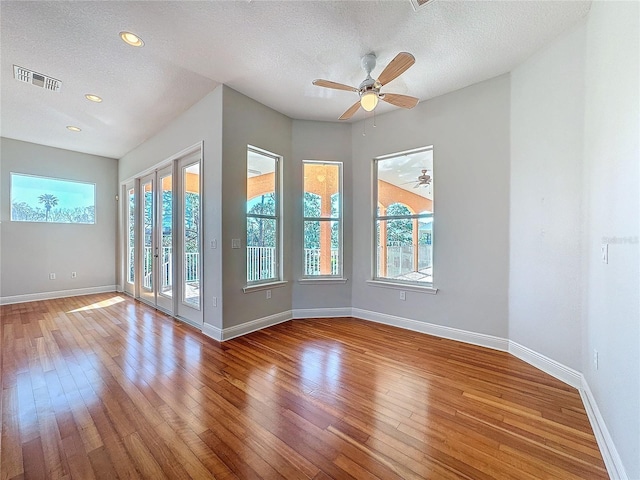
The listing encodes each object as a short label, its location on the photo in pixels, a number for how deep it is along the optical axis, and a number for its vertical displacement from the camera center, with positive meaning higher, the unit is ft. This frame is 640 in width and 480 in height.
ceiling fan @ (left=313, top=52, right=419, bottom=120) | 7.24 +4.63
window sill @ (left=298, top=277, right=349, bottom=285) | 13.35 -2.12
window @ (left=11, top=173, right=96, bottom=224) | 16.17 +2.49
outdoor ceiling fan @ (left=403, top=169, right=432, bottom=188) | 11.53 +2.49
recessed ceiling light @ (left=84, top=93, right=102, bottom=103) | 11.06 +5.86
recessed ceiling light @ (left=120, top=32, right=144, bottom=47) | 7.72 +5.83
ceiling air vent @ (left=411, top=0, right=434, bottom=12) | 6.30 +5.51
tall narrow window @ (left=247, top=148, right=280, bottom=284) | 11.83 +0.96
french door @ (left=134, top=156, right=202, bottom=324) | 12.51 -0.05
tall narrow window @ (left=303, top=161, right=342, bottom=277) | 13.55 +0.92
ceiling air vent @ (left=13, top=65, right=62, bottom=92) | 9.34 +5.79
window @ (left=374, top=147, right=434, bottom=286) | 11.57 +0.88
